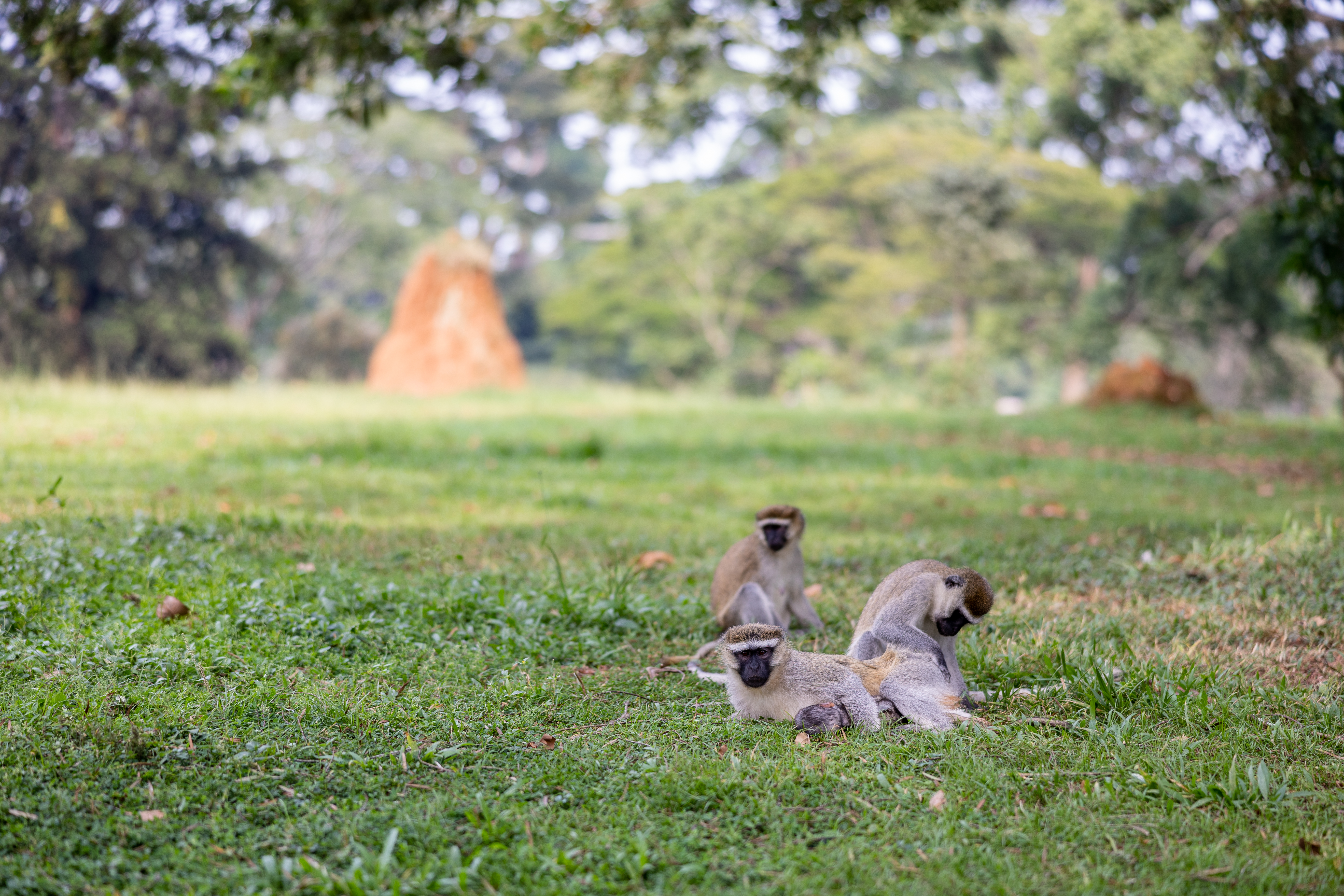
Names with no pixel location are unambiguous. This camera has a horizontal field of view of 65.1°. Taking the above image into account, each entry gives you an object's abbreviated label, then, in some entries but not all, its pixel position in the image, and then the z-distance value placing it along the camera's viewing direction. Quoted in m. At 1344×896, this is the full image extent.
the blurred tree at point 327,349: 32.34
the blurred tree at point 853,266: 28.67
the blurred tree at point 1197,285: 21.16
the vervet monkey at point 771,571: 4.90
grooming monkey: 3.90
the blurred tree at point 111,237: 20.11
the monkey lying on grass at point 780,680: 3.66
